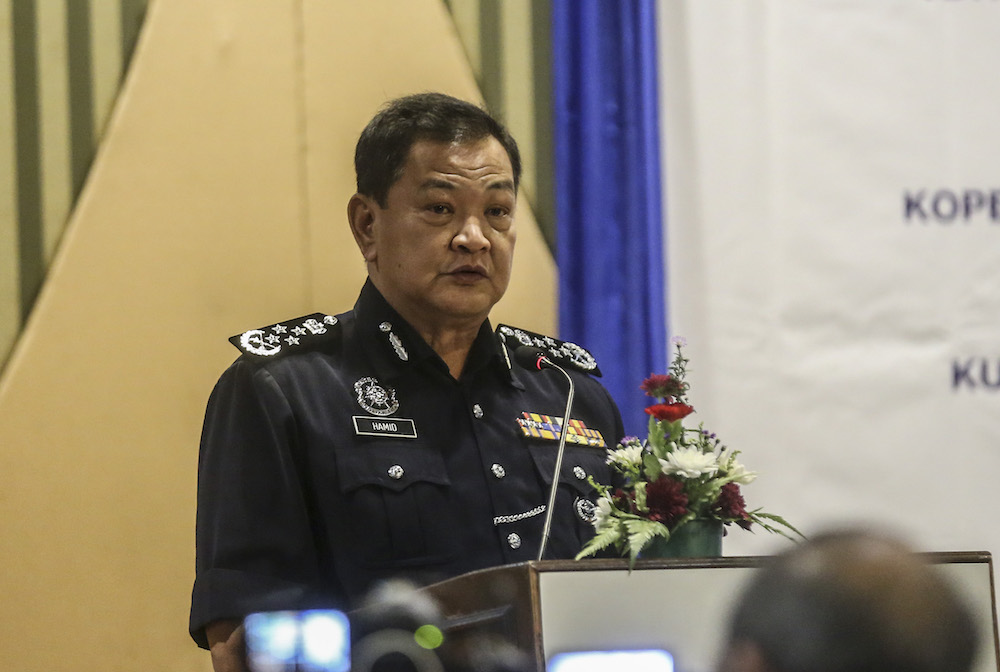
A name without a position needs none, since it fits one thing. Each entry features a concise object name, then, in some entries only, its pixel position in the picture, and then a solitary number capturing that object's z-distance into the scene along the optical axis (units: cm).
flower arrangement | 577
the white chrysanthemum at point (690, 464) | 580
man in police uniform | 598
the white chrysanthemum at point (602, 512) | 580
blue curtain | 655
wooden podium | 556
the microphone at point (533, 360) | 594
